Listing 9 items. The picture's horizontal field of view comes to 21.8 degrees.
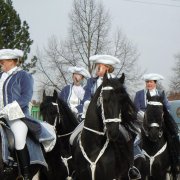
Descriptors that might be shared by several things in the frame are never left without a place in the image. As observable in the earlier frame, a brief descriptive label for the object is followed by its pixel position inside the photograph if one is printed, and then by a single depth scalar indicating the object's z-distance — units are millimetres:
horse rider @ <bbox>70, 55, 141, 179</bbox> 7703
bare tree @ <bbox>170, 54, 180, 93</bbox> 53509
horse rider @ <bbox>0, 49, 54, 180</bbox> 7020
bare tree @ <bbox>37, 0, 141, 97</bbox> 37391
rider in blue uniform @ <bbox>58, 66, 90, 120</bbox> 10727
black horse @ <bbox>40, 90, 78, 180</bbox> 8742
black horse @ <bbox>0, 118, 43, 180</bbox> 6855
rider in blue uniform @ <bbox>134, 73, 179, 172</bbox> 10117
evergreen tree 29734
